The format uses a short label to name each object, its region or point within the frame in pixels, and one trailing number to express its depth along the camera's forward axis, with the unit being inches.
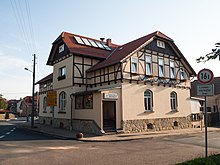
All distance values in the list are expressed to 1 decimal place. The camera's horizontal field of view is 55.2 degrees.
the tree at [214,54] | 272.1
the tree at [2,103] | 2481.5
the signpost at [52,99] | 807.0
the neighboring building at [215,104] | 1138.0
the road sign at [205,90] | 283.8
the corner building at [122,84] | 709.9
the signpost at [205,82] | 283.1
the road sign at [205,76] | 282.9
